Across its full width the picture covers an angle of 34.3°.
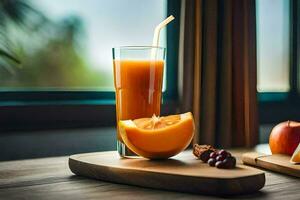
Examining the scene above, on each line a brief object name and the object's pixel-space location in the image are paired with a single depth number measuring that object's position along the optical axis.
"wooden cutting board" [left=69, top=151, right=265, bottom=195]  0.87
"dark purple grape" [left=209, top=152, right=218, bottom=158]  1.00
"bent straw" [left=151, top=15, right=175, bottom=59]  1.14
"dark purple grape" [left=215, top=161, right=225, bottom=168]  0.95
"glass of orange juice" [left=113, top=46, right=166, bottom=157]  1.11
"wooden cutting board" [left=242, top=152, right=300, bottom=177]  1.05
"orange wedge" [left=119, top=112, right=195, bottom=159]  1.01
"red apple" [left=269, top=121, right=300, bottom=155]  1.23
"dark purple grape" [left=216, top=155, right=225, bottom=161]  0.96
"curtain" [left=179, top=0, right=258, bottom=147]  1.60
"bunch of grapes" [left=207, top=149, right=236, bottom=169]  0.95
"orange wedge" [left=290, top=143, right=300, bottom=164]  1.08
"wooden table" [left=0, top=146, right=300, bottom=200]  0.87
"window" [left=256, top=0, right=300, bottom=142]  2.13
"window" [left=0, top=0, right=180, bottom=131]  1.50
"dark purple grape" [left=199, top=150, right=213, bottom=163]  1.04
